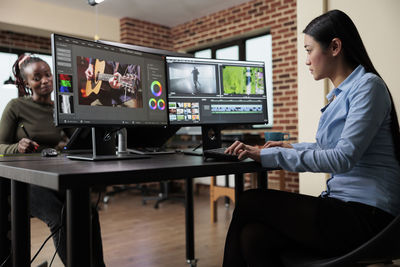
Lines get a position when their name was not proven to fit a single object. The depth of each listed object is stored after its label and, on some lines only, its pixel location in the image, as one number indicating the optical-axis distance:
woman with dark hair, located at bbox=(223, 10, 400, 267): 1.10
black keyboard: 1.28
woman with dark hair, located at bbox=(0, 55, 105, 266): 2.26
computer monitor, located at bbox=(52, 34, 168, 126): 1.30
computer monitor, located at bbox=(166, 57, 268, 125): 1.64
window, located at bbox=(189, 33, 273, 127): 4.95
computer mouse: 1.72
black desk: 0.93
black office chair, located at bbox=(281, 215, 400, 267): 0.92
